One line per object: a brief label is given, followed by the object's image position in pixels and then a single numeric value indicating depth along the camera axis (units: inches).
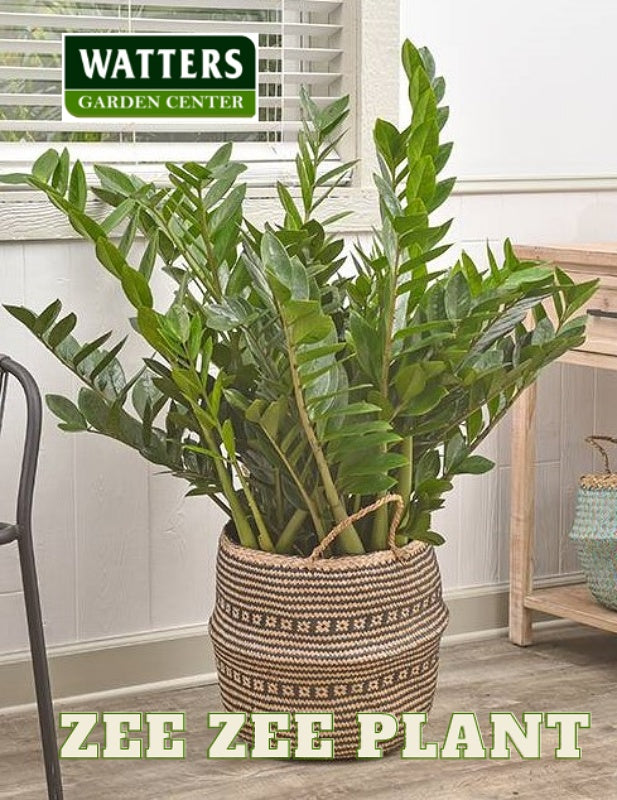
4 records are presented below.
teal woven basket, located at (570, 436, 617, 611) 114.0
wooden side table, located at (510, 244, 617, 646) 110.5
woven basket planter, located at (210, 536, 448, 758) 92.9
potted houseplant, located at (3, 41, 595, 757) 89.7
